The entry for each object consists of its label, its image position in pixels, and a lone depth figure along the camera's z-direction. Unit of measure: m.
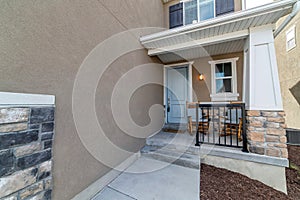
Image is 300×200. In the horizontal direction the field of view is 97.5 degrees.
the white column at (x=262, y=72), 2.55
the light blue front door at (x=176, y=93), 5.32
